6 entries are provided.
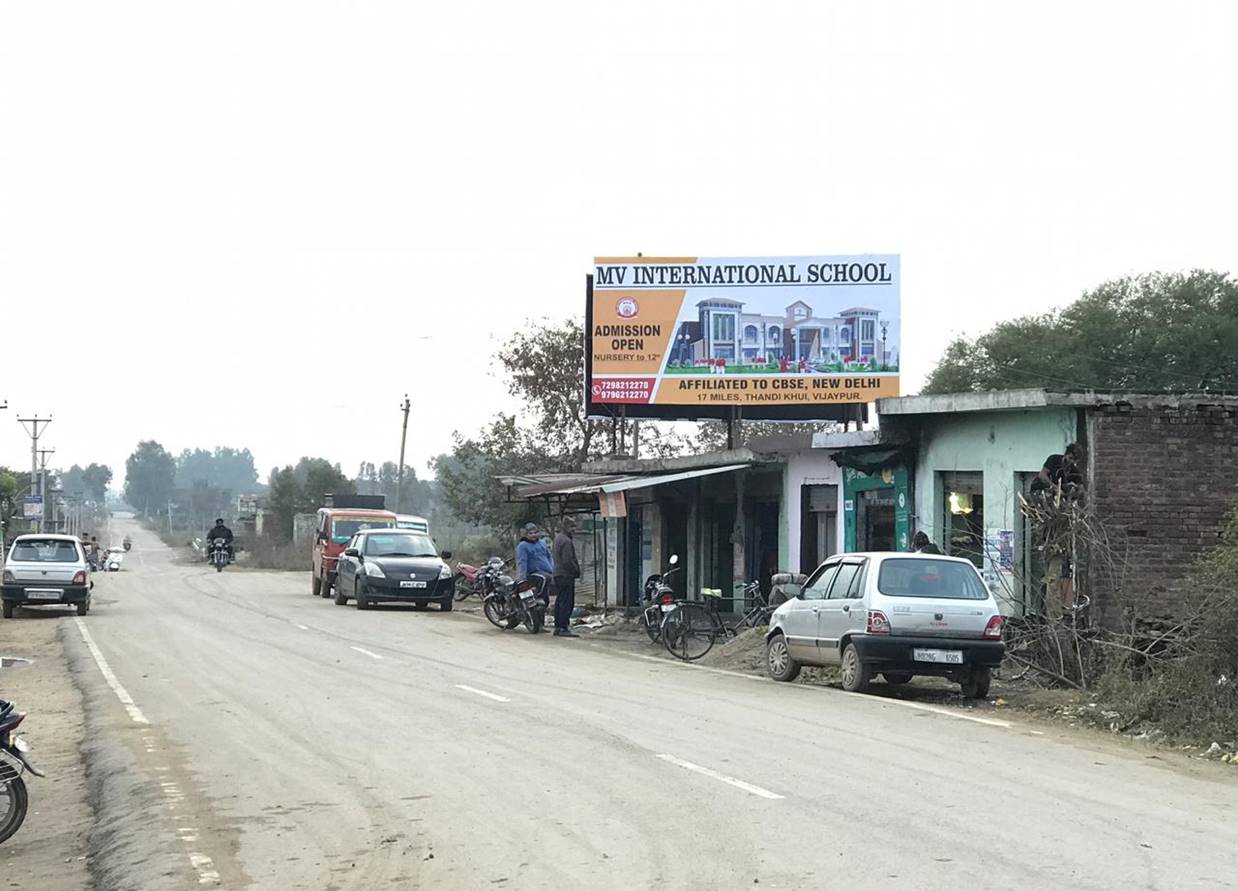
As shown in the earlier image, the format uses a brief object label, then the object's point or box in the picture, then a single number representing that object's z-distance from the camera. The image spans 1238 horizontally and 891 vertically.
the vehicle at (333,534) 39.75
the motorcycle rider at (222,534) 56.45
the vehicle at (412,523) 43.09
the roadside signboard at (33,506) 75.06
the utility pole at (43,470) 96.80
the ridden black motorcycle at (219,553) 56.58
